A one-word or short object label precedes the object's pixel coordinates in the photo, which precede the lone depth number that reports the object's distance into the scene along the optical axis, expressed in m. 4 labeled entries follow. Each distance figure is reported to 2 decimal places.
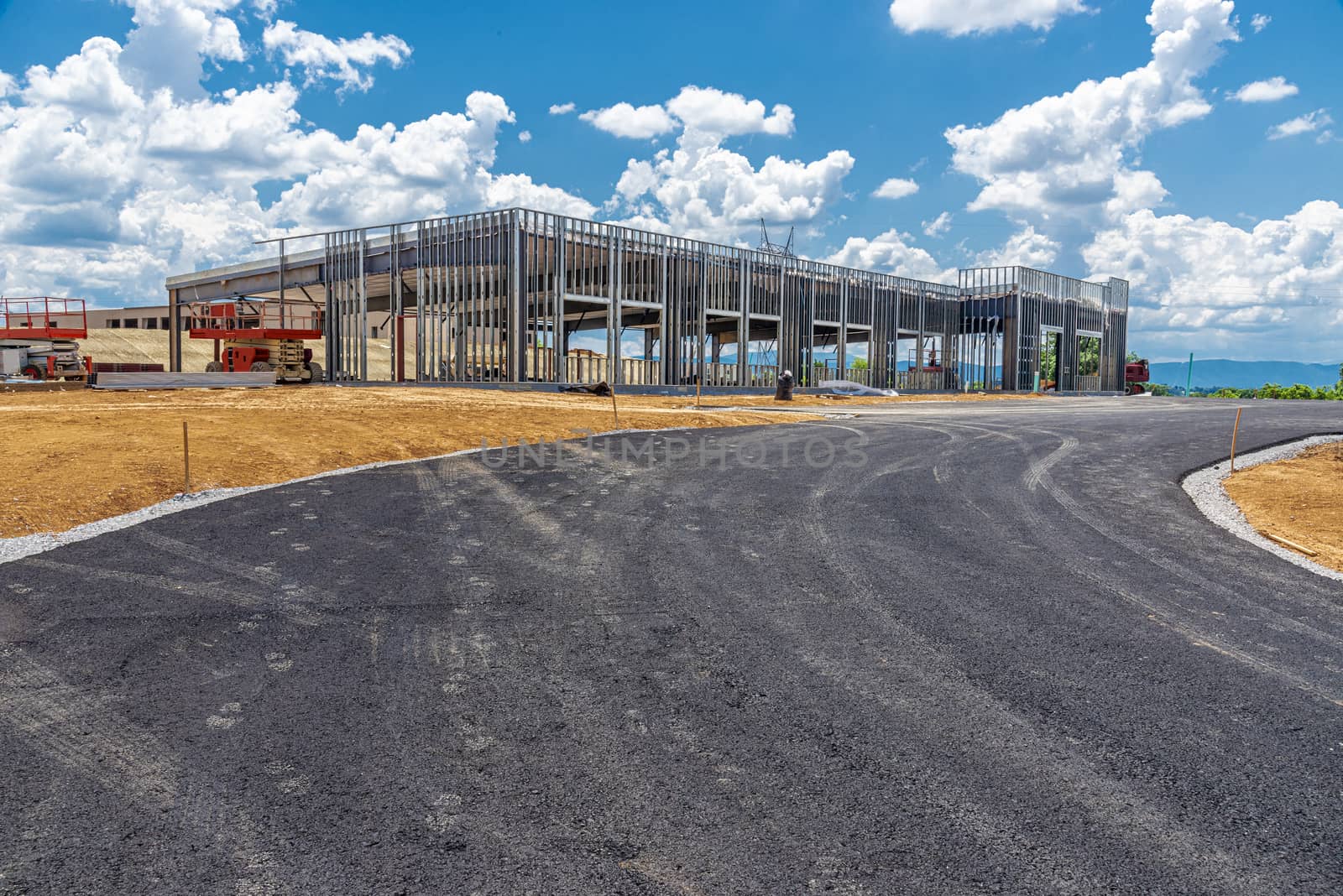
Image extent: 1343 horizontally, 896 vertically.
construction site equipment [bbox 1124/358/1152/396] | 60.09
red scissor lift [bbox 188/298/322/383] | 30.92
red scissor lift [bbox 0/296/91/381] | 30.92
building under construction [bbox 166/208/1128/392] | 32.56
